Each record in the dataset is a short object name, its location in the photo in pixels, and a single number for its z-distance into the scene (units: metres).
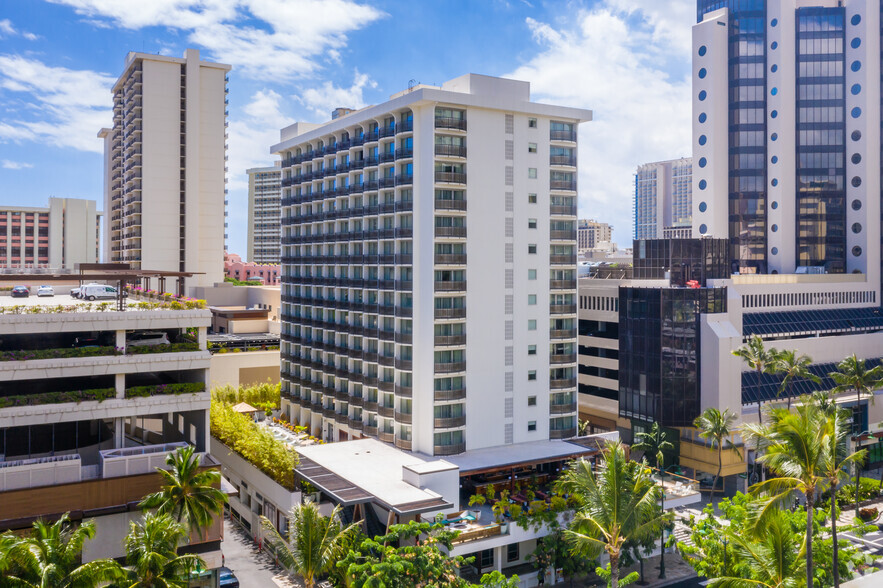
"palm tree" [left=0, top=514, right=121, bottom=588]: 28.17
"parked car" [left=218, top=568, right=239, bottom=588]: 51.40
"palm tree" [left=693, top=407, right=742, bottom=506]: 71.56
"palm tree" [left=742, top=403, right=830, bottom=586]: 33.59
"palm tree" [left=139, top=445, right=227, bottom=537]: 38.50
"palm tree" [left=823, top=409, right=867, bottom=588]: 34.03
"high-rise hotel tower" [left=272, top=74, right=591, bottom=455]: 66.00
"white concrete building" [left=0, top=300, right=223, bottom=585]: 40.00
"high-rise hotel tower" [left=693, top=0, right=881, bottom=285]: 110.19
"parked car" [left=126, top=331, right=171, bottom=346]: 50.95
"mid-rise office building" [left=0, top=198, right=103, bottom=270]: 196.38
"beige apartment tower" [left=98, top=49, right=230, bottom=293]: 134.88
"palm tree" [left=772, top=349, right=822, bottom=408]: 78.25
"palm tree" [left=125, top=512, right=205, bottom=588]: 31.69
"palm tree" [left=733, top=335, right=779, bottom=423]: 78.00
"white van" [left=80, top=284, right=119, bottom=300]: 64.94
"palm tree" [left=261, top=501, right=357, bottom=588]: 44.44
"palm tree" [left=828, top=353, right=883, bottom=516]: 78.38
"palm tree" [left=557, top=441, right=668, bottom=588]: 44.16
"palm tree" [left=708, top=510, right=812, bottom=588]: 34.81
